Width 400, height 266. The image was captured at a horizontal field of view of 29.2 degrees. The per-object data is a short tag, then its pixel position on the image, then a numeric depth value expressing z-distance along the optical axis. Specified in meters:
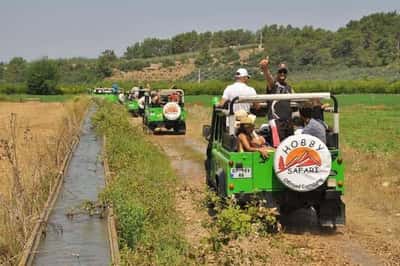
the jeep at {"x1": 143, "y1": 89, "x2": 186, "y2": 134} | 28.52
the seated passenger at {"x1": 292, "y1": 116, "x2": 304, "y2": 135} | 11.08
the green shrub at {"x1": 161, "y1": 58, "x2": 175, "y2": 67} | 142.25
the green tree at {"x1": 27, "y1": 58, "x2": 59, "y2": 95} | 99.56
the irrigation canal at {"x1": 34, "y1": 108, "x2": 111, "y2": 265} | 8.59
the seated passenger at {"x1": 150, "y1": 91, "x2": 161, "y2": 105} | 29.80
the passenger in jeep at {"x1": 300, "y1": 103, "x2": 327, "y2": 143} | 10.62
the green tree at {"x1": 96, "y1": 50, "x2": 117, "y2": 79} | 134.88
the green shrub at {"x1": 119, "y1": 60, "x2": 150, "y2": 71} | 142.45
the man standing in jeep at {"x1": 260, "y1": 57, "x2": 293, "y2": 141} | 11.24
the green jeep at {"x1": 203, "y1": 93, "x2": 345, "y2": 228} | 10.05
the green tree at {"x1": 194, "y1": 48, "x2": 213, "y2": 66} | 137.50
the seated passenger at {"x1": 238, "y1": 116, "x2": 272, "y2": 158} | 10.73
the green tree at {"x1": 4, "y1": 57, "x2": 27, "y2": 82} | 142.45
